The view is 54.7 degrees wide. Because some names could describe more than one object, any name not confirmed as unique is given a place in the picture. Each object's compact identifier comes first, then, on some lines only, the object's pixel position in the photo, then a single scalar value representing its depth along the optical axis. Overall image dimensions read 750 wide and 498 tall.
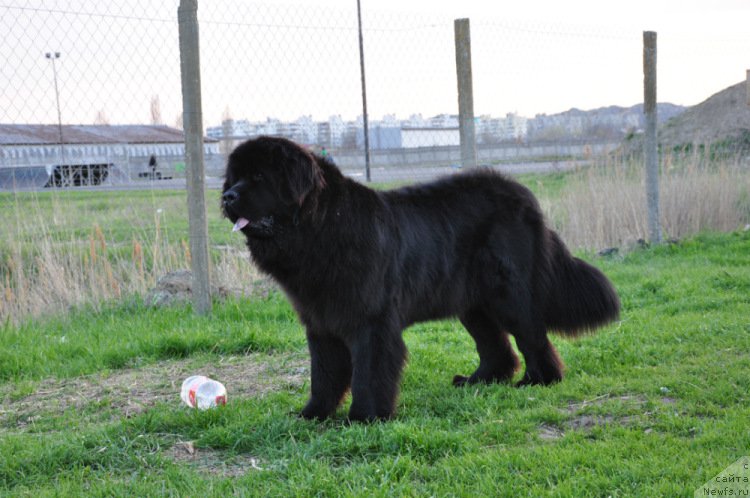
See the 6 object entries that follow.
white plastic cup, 4.49
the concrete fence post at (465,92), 7.43
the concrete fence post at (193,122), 6.62
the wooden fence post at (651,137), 10.19
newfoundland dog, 4.02
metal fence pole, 7.88
